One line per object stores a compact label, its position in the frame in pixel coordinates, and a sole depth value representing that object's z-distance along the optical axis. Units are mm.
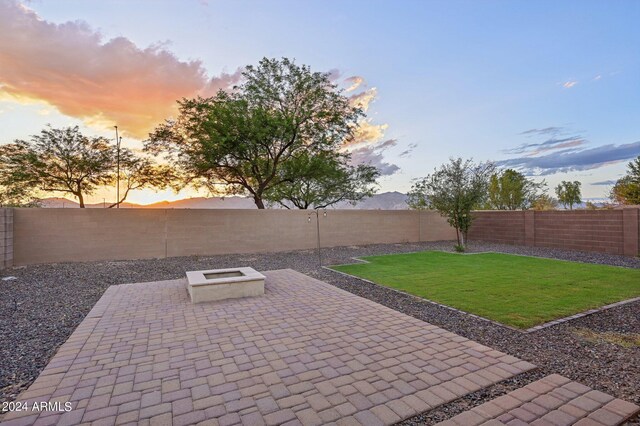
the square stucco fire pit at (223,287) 5379
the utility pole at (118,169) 15047
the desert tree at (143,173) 15578
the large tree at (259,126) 12477
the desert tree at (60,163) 13680
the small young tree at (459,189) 12562
